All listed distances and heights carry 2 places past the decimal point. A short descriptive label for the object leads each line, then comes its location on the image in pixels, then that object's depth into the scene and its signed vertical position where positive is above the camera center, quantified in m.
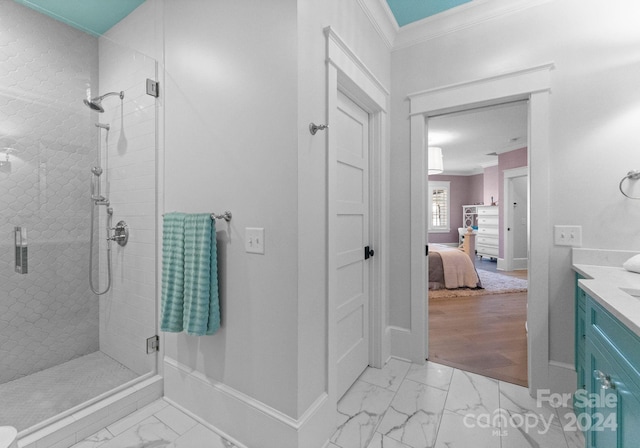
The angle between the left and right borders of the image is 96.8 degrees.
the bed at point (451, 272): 4.56 -0.81
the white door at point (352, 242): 1.86 -0.14
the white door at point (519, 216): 6.20 +0.13
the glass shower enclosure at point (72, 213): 1.80 +0.07
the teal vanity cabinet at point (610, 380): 0.91 -0.59
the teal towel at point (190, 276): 1.48 -0.30
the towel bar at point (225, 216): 1.50 +0.03
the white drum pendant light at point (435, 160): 4.76 +1.04
